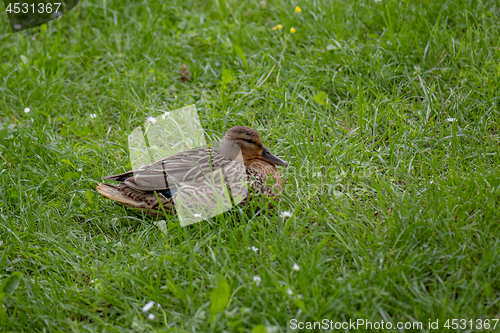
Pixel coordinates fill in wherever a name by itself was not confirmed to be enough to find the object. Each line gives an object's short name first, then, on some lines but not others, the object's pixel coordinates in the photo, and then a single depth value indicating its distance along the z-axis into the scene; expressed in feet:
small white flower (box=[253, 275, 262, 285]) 16.12
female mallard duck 20.17
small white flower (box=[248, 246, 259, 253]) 17.64
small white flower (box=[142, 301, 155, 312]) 15.69
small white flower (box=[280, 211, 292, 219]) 18.88
